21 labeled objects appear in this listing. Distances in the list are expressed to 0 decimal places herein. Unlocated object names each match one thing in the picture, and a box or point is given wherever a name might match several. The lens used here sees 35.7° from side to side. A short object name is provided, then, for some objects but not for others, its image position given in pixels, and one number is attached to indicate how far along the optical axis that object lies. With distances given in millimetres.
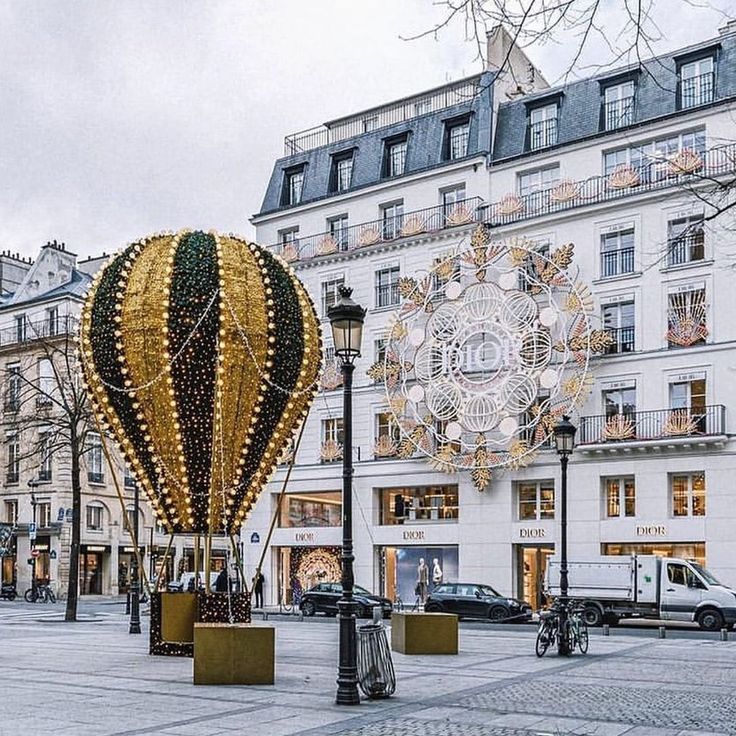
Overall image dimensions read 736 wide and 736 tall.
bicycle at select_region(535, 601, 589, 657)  22906
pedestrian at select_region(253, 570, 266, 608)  46656
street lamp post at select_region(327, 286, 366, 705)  14648
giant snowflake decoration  41125
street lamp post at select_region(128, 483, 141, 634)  29669
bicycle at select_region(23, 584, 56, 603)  57406
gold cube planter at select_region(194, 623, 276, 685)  16578
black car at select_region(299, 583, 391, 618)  41406
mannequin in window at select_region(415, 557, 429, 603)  45128
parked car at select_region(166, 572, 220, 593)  44659
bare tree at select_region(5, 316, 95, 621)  60078
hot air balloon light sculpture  20891
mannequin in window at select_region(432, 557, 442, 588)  44875
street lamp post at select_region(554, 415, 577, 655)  22969
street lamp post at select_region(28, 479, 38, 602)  59056
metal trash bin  15195
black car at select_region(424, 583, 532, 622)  37250
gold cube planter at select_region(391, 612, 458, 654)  22391
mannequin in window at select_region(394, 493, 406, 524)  45469
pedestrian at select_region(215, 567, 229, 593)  24758
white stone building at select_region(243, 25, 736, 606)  39594
